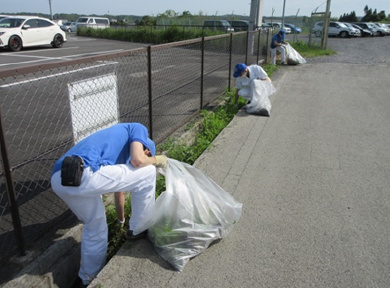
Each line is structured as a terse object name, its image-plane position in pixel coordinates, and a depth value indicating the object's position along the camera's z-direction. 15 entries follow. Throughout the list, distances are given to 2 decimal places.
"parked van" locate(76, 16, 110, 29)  38.22
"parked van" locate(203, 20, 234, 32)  27.02
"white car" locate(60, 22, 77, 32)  41.81
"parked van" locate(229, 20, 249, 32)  27.38
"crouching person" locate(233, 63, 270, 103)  6.88
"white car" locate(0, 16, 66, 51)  16.16
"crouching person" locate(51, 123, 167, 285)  2.51
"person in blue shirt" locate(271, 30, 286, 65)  13.32
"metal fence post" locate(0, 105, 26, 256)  2.50
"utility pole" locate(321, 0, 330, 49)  18.72
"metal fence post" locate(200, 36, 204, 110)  6.19
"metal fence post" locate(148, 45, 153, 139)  4.20
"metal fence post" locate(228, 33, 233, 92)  8.19
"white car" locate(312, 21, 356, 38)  35.56
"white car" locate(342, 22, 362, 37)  36.19
